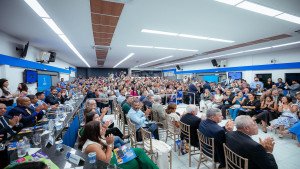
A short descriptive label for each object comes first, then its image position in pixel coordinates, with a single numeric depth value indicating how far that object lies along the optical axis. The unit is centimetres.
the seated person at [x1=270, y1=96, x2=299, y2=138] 378
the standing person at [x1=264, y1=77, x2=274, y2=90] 815
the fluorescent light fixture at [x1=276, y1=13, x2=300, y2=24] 317
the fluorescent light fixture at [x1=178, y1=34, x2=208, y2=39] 476
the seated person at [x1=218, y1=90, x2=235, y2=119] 553
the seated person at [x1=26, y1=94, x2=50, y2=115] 336
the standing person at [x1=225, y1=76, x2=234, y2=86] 1012
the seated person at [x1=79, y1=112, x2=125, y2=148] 236
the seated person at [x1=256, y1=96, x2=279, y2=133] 421
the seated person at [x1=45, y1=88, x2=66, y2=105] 459
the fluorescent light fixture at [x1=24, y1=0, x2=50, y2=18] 261
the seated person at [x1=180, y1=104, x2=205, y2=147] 272
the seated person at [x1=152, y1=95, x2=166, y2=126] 362
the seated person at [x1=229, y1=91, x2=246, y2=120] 503
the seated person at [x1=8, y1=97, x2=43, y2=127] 268
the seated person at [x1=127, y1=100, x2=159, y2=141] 305
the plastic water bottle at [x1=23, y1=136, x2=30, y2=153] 162
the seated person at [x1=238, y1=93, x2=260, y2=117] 462
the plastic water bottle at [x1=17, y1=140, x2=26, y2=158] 154
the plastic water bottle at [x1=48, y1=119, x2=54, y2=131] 239
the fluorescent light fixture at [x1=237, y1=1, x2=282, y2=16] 265
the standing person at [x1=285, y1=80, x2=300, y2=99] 663
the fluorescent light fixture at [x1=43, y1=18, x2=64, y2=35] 344
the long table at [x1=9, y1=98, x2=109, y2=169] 139
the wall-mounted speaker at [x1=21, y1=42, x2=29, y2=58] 505
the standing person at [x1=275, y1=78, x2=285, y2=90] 759
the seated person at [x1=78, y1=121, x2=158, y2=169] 167
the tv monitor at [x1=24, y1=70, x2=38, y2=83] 556
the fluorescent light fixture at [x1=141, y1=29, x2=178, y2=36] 423
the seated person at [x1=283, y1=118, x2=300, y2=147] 330
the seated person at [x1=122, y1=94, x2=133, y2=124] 390
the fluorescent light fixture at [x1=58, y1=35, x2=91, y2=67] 491
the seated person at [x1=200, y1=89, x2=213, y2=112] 651
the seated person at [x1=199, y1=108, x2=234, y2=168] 214
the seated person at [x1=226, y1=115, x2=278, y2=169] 162
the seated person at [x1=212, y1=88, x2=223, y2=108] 594
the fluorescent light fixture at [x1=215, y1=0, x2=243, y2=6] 253
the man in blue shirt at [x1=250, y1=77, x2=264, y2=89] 821
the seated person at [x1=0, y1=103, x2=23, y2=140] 214
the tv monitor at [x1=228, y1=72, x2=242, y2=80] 1067
